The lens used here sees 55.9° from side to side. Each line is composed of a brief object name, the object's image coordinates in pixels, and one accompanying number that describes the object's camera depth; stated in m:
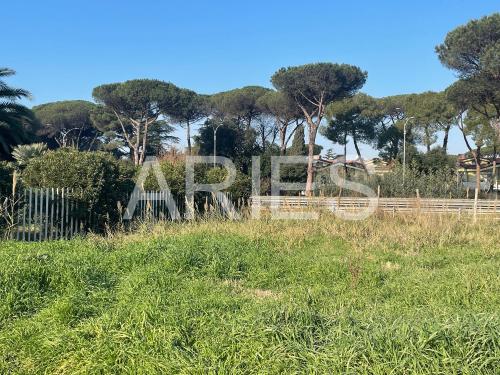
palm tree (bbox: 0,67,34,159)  23.48
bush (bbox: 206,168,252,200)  17.86
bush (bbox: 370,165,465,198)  29.77
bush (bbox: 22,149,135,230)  10.89
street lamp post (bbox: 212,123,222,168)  44.24
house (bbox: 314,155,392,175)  45.08
